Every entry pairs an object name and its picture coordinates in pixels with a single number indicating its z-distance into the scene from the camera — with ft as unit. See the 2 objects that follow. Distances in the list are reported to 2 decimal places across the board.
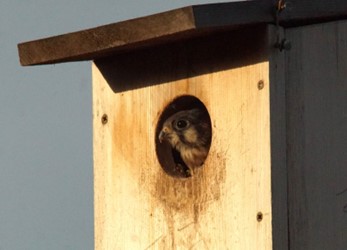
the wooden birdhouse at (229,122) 33.58
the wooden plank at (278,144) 33.35
